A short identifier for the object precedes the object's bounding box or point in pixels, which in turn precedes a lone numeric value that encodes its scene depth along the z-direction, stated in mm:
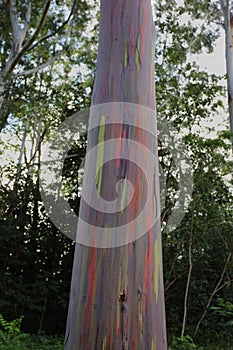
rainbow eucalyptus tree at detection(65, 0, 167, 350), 1377
